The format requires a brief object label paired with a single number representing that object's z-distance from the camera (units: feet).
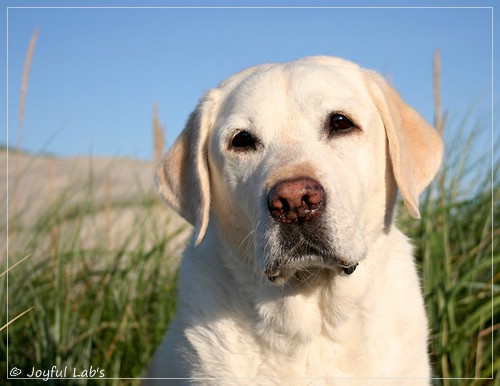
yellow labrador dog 10.00
